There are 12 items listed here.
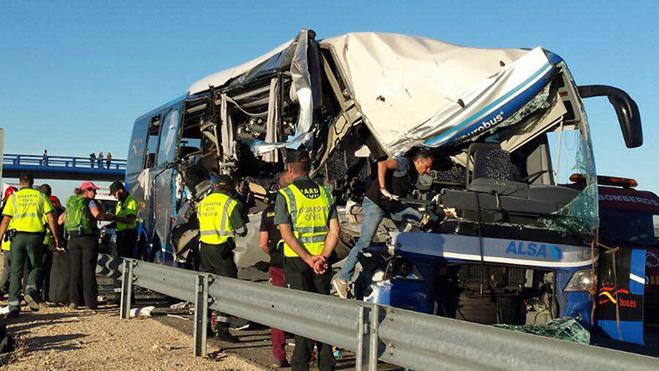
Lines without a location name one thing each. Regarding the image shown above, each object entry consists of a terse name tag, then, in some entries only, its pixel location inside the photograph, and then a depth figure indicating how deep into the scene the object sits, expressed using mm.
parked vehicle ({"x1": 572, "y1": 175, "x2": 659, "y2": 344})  7645
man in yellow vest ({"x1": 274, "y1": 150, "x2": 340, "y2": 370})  6551
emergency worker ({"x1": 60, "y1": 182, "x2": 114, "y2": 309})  11312
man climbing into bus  7777
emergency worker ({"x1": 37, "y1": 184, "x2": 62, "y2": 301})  12466
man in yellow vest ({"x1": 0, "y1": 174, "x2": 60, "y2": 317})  10734
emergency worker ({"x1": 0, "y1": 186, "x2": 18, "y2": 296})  12109
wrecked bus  7180
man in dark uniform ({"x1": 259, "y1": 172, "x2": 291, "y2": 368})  7910
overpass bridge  54781
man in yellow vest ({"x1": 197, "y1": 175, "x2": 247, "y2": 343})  8727
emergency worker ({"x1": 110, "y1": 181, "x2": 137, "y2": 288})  12461
